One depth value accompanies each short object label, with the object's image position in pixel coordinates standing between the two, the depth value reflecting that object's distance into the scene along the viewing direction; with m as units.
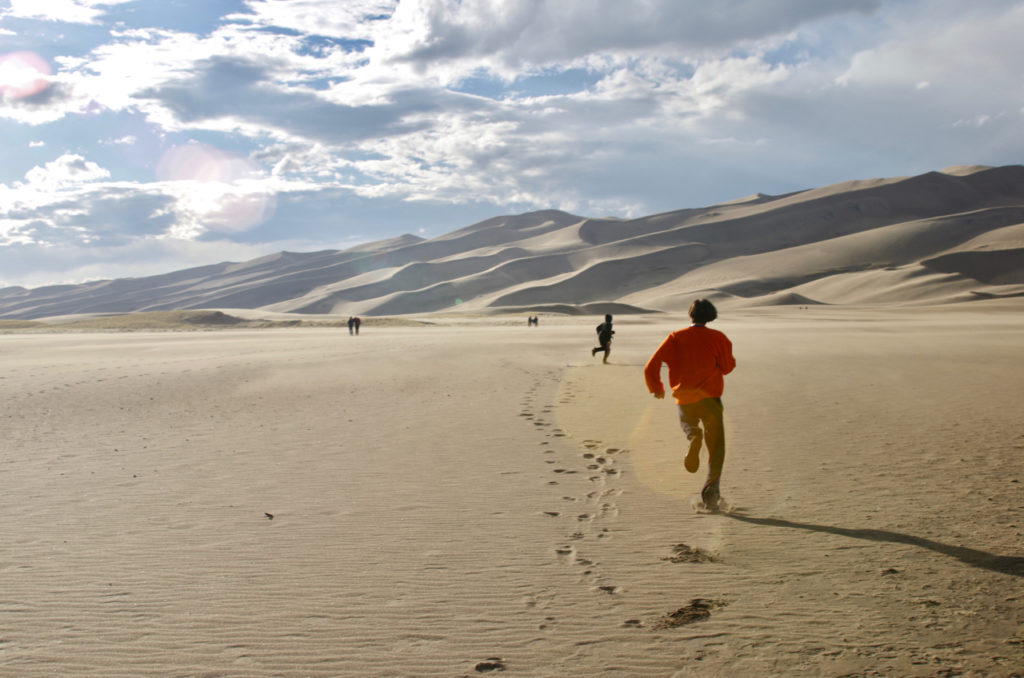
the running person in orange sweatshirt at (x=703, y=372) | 6.11
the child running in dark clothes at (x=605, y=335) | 19.89
